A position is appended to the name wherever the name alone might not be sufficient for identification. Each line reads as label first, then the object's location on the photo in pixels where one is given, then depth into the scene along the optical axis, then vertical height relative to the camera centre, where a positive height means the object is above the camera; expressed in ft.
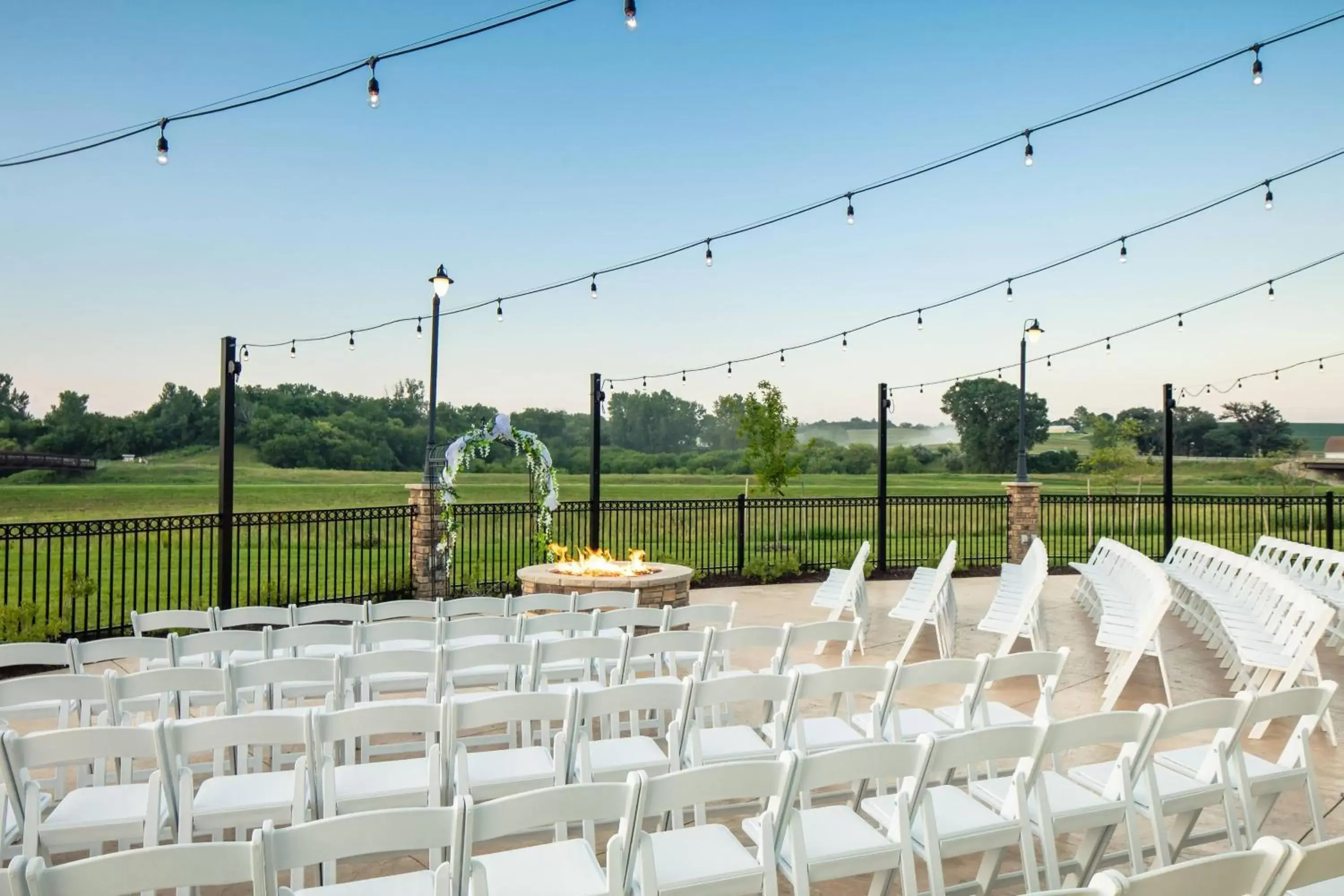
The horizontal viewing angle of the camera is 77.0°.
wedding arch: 34.12 -0.17
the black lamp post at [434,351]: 30.81 +4.37
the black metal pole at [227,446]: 28.58 +0.60
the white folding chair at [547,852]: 6.89 -3.29
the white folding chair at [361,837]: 6.31 -2.88
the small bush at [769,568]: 41.96 -5.34
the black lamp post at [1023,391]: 41.32 +3.55
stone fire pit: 26.78 -3.92
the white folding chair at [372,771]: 9.67 -3.79
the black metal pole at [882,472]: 44.04 -0.60
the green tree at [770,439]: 47.09 +1.26
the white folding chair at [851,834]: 8.32 -4.00
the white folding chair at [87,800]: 8.97 -3.91
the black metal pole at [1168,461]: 45.09 -0.08
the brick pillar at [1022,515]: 44.55 -2.93
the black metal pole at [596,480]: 39.29 -0.86
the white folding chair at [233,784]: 9.23 -3.90
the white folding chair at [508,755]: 10.12 -3.78
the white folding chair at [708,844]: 7.57 -3.69
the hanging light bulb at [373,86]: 18.44 +8.25
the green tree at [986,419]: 126.31 +6.22
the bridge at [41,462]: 93.86 +0.35
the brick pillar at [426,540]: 35.24 -3.21
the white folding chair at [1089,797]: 9.38 -4.14
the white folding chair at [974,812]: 8.79 -4.15
